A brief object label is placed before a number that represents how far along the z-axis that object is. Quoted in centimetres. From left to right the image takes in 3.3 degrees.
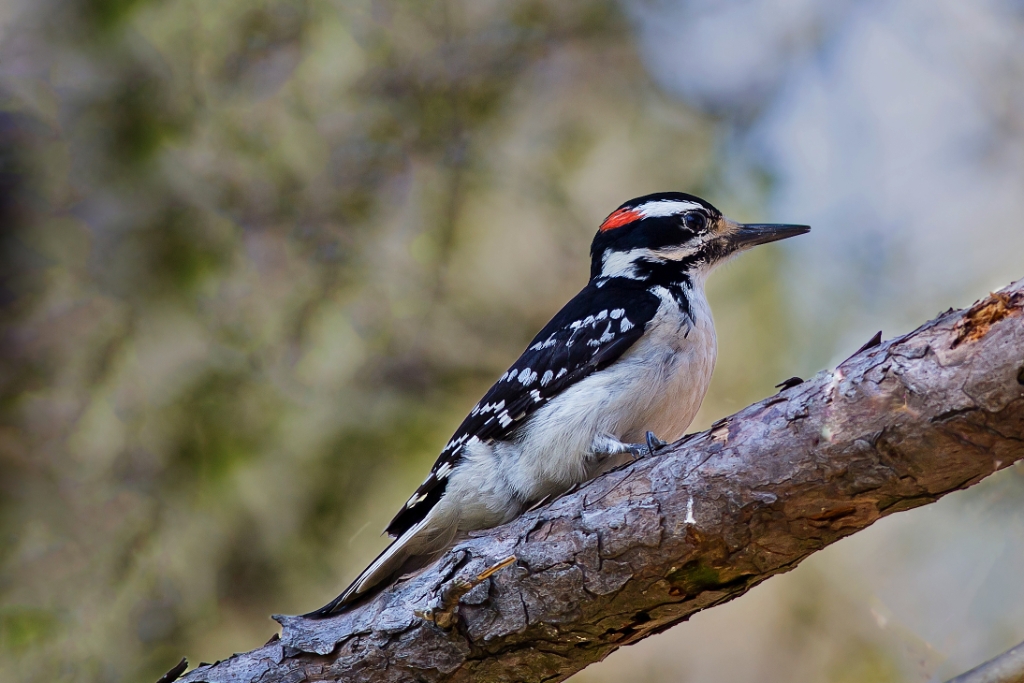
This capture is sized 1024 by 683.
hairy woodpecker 561
